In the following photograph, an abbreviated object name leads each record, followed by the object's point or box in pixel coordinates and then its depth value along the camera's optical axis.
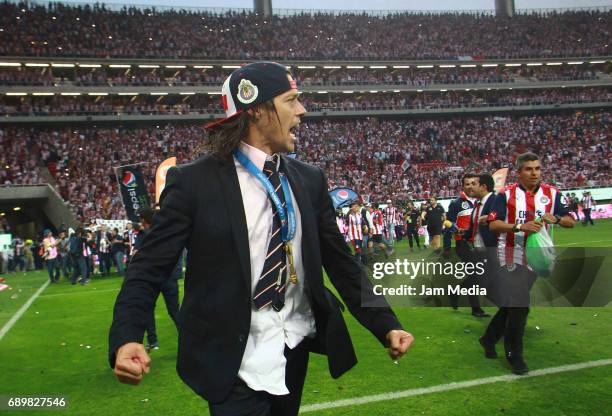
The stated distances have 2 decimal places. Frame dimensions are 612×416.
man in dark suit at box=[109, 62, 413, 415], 2.08
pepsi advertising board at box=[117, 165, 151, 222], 15.84
